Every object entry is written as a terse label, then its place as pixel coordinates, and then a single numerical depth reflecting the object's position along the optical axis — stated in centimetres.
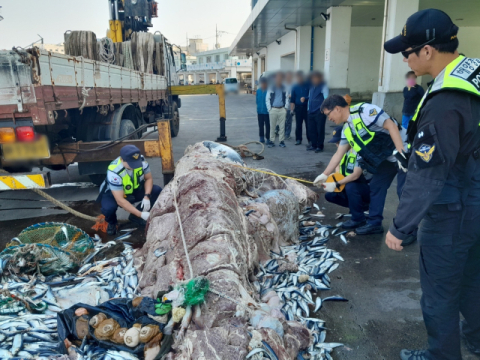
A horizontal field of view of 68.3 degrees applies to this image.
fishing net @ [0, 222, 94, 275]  387
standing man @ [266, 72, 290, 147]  1090
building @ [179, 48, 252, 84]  5797
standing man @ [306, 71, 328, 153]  1017
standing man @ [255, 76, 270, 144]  1124
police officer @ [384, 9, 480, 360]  211
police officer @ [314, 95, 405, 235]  439
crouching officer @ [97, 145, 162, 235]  504
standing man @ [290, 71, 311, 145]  1117
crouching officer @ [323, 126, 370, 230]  493
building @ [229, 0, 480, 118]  1074
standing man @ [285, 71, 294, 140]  1108
